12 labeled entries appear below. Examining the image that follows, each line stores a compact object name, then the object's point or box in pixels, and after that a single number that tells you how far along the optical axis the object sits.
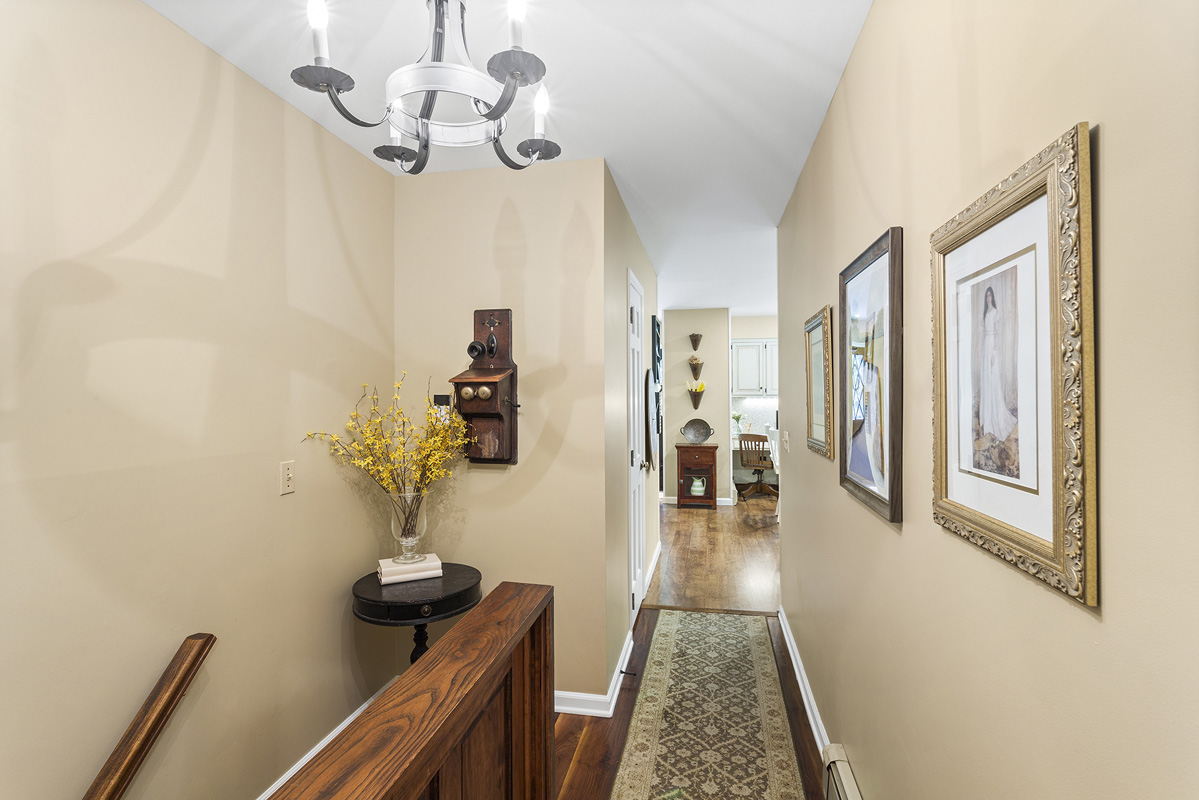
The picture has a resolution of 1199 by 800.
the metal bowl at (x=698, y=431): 7.55
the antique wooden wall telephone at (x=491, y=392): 2.59
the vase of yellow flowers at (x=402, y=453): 2.46
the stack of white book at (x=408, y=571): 2.38
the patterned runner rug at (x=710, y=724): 2.19
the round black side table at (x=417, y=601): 2.21
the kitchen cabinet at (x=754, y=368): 8.29
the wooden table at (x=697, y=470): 7.28
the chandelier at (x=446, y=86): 1.09
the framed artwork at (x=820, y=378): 2.22
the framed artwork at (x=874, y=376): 1.42
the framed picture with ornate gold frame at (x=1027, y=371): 0.71
